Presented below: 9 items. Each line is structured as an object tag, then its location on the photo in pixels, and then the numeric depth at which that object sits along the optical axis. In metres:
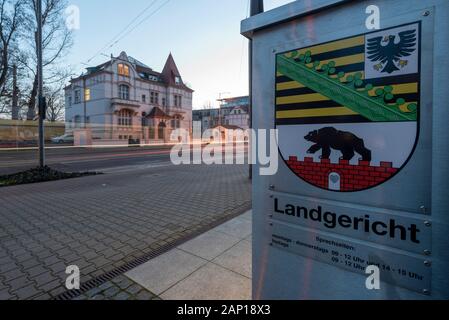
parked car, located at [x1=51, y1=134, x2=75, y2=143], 37.55
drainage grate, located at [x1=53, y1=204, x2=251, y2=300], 2.53
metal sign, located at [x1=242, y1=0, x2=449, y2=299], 1.20
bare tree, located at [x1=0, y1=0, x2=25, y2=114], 22.05
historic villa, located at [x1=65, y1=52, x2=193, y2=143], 39.09
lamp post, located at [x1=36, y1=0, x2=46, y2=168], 10.03
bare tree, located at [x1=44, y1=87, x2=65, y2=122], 49.47
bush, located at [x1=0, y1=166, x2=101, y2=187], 9.02
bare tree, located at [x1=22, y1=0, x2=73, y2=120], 21.45
